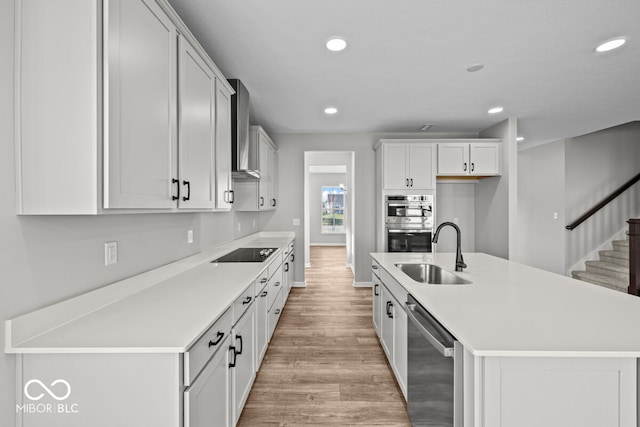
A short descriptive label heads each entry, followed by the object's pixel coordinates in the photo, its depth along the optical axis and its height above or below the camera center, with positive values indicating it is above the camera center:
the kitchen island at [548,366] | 1.01 -0.52
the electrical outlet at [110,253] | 1.53 -0.20
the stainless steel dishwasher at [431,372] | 1.19 -0.74
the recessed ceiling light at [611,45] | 2.30 +1.32
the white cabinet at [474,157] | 4.57 +0.86
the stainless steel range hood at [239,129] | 2.78 +0.79
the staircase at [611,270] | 4.62 -0.92
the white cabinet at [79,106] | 1.06 +0.39
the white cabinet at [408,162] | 4.58 +0.78
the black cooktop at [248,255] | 2.72 -0.40
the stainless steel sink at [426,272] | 2.36 -0.49
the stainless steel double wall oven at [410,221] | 4.62 -0.12
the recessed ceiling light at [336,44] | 2.24 +1.29
